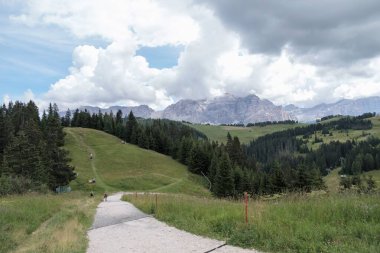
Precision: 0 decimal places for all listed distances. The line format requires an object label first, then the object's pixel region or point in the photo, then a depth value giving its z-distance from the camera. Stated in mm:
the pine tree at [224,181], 71812
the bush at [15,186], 38750
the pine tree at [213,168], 96612
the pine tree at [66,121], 179138
